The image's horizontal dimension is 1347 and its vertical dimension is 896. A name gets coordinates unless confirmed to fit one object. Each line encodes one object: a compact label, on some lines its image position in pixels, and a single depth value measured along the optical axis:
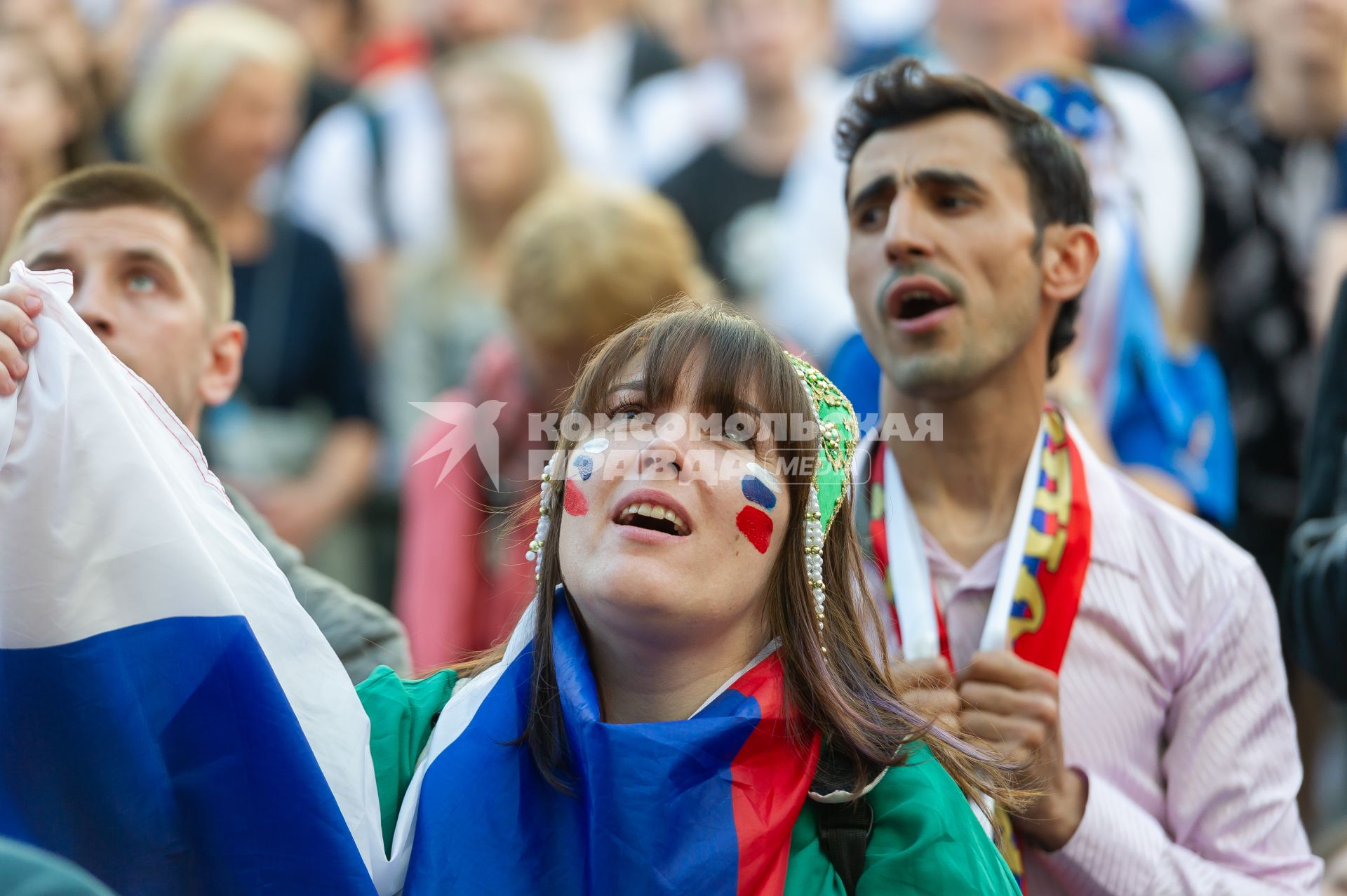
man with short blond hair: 6.11
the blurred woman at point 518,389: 8.96
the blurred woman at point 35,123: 10.02
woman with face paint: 4.92
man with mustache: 5.77
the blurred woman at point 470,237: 11.48
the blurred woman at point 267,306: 10.84
